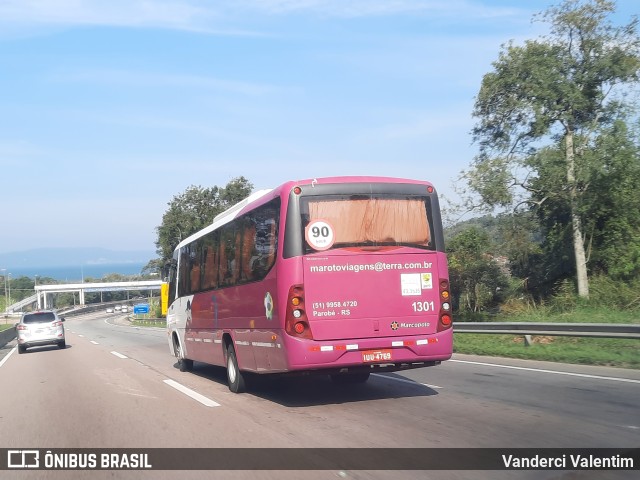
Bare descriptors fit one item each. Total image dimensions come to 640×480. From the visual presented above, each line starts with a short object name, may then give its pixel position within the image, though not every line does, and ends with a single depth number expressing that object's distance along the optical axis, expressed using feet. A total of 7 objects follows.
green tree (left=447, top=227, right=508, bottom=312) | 112.27
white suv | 89.20
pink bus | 31.37
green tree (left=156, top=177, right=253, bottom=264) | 203.82
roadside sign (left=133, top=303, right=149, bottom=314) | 221.05
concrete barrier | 120.32
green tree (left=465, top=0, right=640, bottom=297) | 92.73
